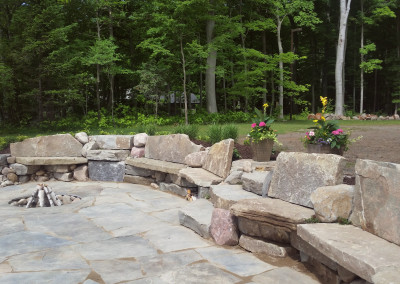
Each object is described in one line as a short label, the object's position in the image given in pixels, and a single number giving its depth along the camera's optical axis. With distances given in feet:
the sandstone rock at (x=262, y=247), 9.51
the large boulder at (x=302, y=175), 9.61
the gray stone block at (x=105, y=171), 22.57
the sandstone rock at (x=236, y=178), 14.78
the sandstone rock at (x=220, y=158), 15.81
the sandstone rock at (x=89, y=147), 22.97
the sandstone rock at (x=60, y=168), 22.70
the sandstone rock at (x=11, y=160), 22.89
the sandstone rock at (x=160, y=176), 20.54
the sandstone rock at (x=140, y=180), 21.44
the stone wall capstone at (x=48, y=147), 23.08
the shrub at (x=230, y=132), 20.33
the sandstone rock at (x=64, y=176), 22.59
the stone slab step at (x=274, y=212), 8.92
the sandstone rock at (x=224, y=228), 10.64
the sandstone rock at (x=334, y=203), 8.48
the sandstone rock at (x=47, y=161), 21.89
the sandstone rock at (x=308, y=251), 7.95
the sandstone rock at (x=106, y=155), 22.46
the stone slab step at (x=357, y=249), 5.87
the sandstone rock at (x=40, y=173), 23.04
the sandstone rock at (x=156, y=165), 18.69
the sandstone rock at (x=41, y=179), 22.75
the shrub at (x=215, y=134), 20.26
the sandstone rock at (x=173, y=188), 18.10
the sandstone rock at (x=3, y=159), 22.87
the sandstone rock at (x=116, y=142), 23.11
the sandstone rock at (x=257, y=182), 11.96
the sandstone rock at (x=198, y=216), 11.29
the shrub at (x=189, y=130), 22.33
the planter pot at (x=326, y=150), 14.02
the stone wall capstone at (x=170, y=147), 19.77
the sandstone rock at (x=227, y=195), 11.87
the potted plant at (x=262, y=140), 16.28
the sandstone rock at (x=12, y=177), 22.48
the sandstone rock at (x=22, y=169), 22.53
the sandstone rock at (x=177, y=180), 17.84
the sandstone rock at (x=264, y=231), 9.69
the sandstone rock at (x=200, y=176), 15.24
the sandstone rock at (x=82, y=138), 23.63
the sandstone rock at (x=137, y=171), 21.48
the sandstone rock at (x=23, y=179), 22.75
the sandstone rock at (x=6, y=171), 22.66
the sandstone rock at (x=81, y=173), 22.64
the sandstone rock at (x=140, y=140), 22.84
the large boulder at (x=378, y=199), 6.98
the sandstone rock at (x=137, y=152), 22.66
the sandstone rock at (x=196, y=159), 18.42
